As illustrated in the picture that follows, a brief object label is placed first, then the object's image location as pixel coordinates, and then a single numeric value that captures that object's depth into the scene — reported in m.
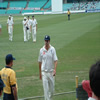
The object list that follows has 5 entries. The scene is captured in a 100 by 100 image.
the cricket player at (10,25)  28.62
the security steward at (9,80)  7.18
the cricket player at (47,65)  10.13
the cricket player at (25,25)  27.28
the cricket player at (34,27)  27.08
